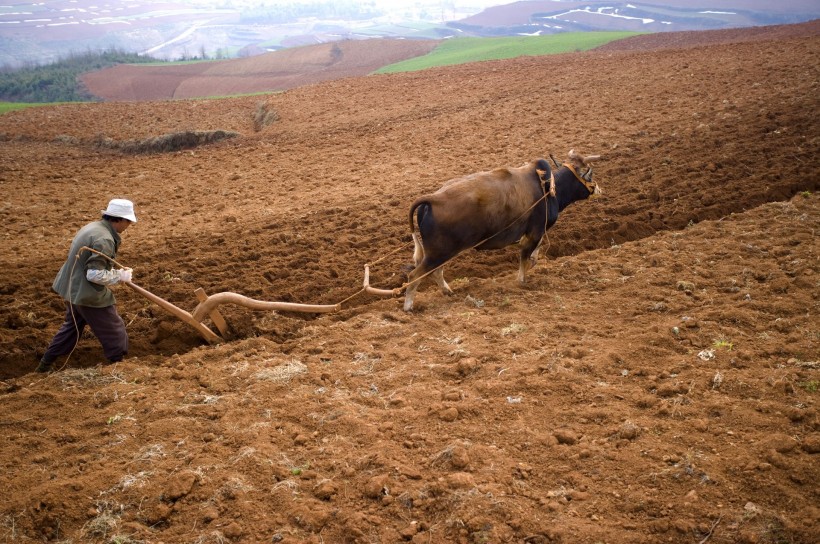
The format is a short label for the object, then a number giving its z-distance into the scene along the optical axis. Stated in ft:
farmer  21.21
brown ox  24.72
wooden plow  23.06
